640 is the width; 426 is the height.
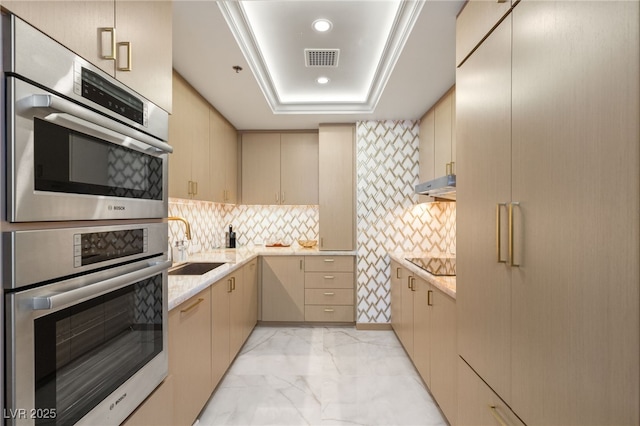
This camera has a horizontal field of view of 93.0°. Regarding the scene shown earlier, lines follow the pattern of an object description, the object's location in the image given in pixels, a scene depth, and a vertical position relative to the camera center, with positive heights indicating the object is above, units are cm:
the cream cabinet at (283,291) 355 -94
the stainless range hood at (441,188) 206 +17
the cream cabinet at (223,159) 301 +57
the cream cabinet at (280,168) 386 +55
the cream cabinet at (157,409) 107 -76
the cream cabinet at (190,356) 147 -78
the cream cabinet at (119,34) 76 +53
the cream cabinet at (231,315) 208 -87
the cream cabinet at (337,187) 358 +28
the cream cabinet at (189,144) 221 +54
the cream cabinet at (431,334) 177 -89
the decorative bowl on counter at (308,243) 388 -41
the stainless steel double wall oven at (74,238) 68 -8
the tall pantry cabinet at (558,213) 70 +0
